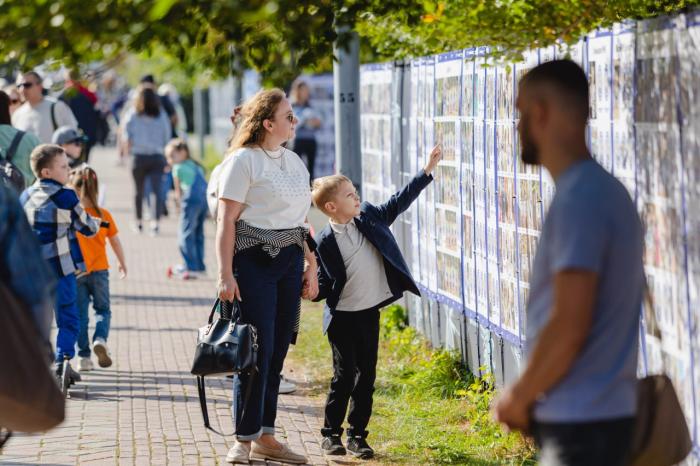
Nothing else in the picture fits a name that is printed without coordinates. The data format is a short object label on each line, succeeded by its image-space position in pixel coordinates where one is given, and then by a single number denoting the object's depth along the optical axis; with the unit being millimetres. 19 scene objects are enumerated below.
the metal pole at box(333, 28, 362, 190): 19078
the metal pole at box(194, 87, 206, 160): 59653
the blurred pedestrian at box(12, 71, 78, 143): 22984
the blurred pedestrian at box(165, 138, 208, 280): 25859
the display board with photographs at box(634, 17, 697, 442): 9102
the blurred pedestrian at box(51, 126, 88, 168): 20922
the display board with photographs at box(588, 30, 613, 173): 10477
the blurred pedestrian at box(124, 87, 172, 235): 32031
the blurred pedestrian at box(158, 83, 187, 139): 40628
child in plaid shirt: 15648
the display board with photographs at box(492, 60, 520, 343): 13219
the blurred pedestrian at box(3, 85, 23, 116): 25672
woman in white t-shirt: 11984
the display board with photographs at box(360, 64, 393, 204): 18969
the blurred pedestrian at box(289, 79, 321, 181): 37687
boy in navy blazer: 12922
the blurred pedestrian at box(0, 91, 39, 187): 19203
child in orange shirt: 17312
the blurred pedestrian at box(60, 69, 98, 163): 31281
